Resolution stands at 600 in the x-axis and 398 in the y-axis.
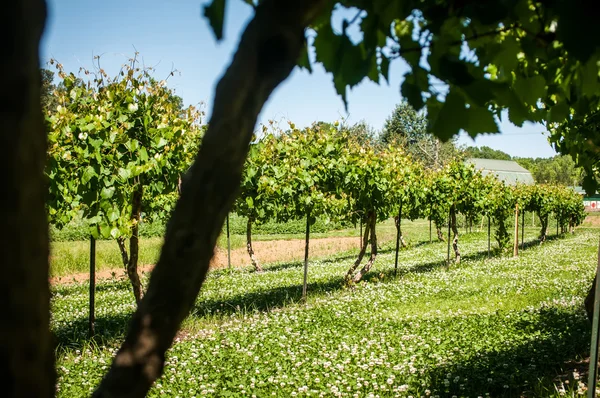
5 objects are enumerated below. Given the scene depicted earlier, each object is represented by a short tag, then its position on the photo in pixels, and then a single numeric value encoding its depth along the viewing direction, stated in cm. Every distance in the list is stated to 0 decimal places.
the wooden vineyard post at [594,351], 382
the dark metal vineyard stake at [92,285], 794
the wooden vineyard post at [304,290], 1131
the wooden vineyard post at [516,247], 2250
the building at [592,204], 5559
